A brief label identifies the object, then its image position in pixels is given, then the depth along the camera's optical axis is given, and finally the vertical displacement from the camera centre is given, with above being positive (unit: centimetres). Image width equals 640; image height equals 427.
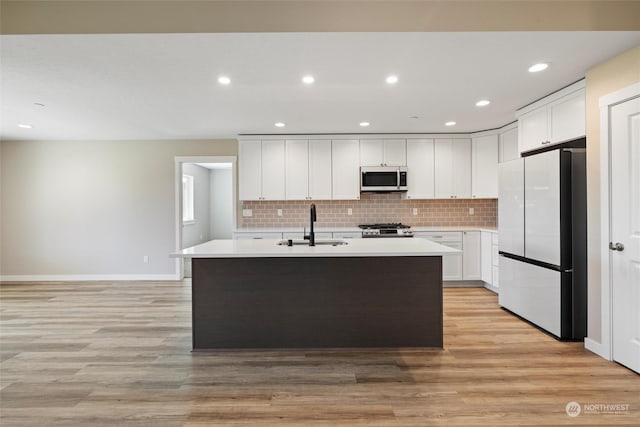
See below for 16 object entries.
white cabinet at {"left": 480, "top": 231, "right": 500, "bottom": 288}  481 -63
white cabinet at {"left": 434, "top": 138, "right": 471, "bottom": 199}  550 +77
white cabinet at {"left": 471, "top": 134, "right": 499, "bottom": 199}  522 +72
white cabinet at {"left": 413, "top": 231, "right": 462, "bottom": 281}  522 -45
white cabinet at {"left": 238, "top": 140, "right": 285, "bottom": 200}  550 +71
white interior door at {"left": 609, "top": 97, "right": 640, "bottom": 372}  251 -13
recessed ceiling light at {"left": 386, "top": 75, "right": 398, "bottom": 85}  310 +123
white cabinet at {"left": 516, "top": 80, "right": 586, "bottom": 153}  315 +95
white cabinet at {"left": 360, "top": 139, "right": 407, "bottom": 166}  547 +96
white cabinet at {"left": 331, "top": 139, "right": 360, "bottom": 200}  547 +71
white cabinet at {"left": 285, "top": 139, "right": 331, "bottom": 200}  548 +73
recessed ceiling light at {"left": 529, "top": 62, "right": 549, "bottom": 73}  285 +122
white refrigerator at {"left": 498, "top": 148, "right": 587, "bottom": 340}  312 -26
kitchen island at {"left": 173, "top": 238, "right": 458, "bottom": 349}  298 -76
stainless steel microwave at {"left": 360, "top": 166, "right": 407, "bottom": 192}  541 +56
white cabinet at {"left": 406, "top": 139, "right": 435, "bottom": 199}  550 +71
